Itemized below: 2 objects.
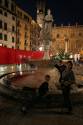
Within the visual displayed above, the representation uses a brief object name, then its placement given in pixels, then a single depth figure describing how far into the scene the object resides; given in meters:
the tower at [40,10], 36.57
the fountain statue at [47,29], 12.43
